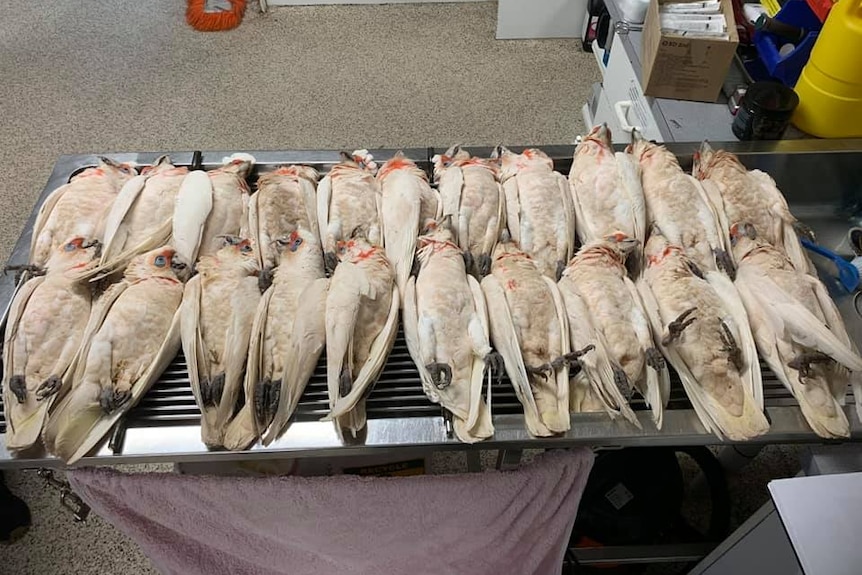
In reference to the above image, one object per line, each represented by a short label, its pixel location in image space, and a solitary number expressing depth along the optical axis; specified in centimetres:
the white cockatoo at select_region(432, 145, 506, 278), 123
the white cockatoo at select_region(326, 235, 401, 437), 100
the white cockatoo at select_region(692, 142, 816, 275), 126
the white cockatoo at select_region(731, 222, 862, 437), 101
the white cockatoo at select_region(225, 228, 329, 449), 99
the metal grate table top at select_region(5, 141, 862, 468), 98
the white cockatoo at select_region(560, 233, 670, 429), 103
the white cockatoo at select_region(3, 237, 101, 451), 97
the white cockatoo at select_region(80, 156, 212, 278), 117
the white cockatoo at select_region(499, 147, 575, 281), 123
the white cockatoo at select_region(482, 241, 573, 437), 101
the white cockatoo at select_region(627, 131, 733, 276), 121
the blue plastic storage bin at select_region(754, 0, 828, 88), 170
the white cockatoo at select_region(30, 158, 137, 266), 119
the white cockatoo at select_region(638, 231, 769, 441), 101
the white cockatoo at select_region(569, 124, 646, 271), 125
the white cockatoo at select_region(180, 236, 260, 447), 100
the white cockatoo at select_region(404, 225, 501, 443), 101
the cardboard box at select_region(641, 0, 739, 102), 172
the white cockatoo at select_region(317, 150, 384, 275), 122
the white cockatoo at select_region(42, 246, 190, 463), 97
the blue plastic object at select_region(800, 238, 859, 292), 134
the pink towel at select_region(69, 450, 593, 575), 107
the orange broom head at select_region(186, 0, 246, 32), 334
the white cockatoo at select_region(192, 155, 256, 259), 122
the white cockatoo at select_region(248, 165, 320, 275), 119
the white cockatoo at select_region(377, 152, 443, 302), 118
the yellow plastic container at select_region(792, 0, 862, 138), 143
